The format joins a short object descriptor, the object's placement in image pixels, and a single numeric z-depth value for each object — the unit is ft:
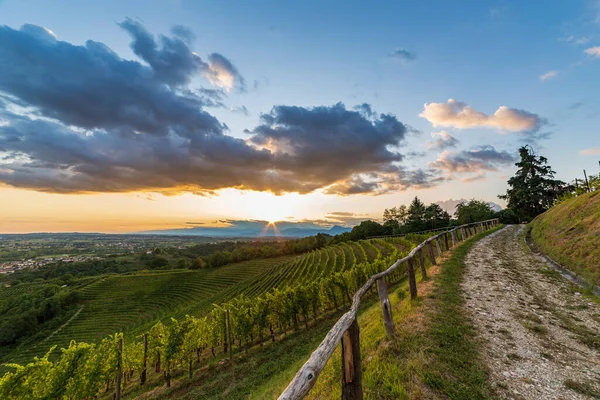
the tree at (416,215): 250.98
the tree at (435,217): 247.70
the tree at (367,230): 290.40
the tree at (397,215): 340.59
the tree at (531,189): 159.63
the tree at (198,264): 338.54
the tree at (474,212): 200.54
